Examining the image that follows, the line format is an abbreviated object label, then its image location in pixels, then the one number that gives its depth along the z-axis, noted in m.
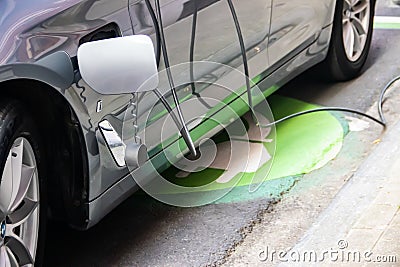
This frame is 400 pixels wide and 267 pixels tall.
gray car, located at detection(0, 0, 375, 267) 2.47
